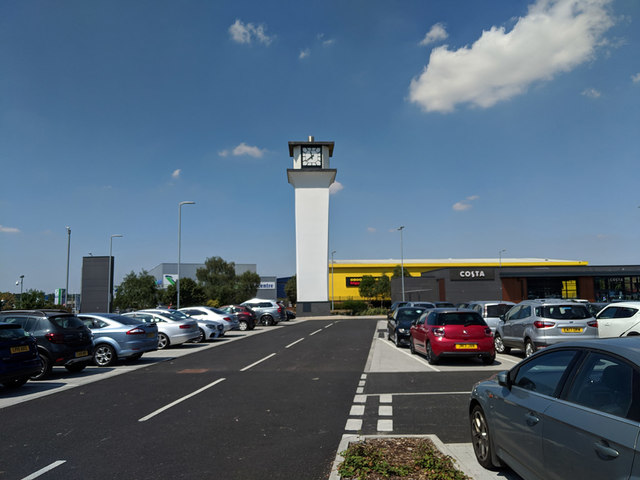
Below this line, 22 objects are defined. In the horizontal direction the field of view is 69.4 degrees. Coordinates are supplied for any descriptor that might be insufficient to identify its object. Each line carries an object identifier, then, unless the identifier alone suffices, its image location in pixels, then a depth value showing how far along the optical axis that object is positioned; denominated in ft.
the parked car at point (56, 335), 36.14
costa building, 194.59
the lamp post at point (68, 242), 112.55
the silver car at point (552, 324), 40.09
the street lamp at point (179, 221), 109.64
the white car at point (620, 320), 39.91
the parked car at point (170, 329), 59.41
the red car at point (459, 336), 39.63
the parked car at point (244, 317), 96.58
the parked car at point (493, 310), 56.13
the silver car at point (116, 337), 44.21
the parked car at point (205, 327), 63.62
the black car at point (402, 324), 56.59
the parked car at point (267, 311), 116.37
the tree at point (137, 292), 154.40
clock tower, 173.06
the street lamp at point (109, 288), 124.06
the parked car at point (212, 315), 76.18
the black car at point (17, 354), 29.09
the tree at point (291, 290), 314.41
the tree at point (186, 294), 150.51
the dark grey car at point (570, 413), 9.06
